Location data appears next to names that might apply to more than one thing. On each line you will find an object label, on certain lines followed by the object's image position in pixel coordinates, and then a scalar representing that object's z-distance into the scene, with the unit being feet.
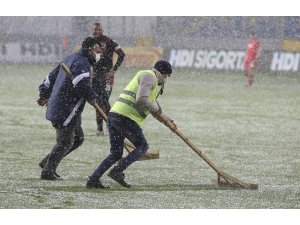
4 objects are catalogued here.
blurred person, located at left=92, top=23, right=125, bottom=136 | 89.51
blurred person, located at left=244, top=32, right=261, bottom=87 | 185.26
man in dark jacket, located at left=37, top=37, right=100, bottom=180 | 65.16
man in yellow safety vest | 63.46
